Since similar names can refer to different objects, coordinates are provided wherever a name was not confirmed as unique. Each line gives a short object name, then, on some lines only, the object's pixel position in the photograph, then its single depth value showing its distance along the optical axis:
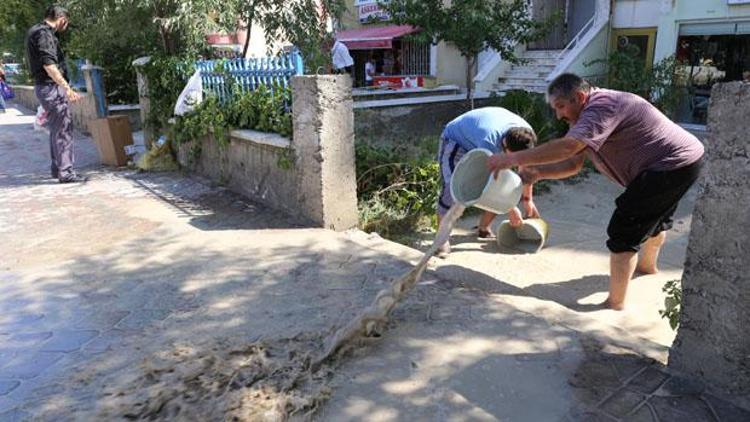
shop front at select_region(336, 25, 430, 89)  16.50
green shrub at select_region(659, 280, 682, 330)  2.75
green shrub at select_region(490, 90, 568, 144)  9.05
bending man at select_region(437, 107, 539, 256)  4.20
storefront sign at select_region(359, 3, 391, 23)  16.98
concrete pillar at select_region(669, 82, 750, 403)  2.13
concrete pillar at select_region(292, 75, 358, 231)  4.42
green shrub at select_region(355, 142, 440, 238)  5.48
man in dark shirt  6.12
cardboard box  7.46
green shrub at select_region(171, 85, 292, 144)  5.08
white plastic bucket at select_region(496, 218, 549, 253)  4.98
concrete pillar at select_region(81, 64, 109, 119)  9.10
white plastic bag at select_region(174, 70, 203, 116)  6.27
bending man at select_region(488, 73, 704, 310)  3.11
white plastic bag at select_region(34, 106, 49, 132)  6.69
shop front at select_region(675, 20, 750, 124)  11.12
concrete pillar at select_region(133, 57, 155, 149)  7.24
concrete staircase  13.73
